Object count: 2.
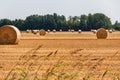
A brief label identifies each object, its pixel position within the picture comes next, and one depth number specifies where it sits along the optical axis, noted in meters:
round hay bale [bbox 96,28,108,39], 44.28
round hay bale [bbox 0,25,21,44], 28.42
